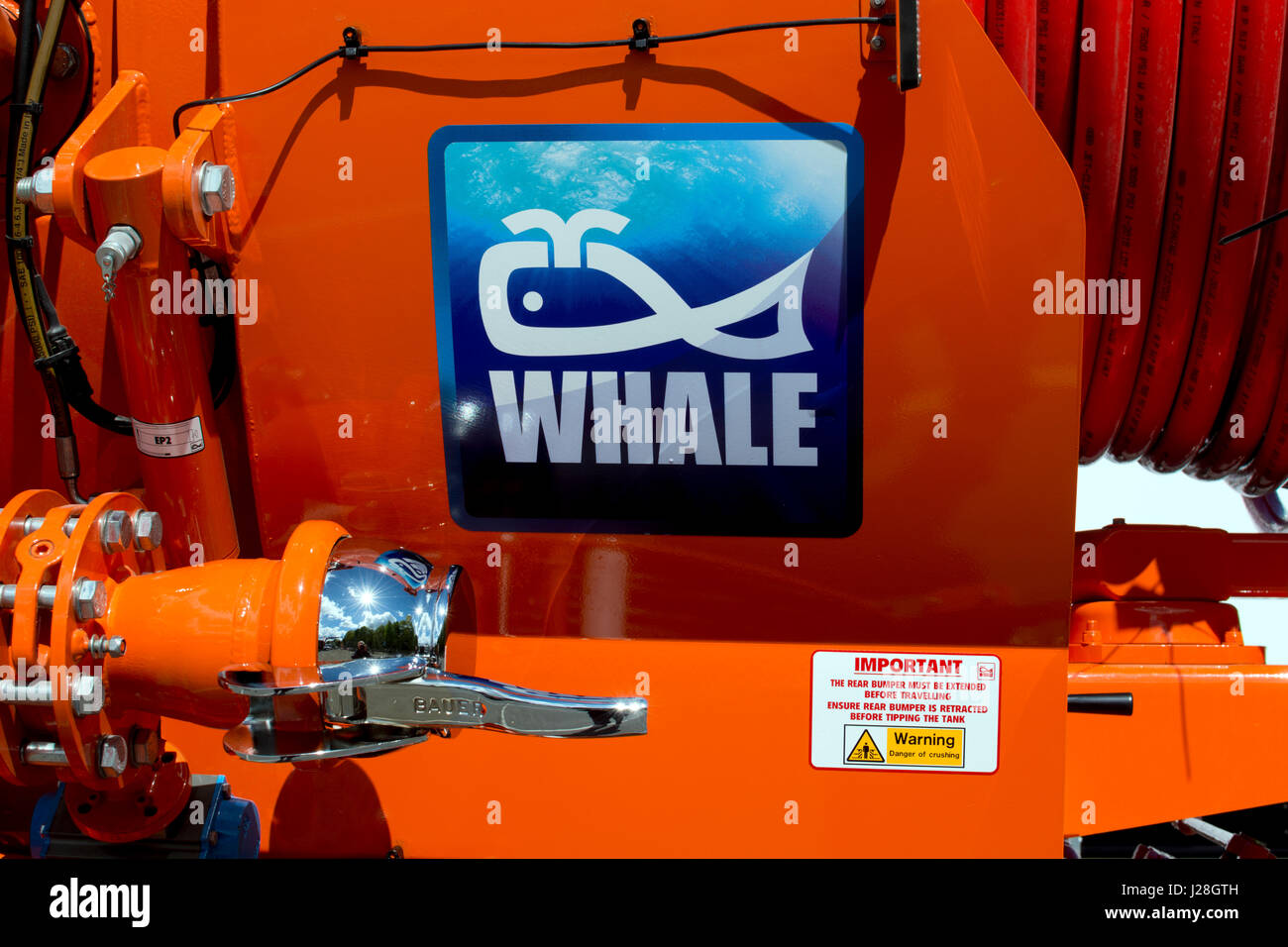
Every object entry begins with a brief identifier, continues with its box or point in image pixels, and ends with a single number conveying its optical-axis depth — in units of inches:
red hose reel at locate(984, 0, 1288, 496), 69.5
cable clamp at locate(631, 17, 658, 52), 59.5
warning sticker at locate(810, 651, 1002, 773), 65.1
